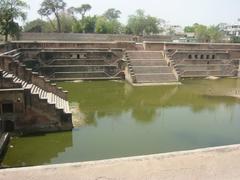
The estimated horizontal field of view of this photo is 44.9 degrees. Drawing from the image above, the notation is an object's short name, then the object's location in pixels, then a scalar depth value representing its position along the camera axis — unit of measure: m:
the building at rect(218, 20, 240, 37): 85.72
